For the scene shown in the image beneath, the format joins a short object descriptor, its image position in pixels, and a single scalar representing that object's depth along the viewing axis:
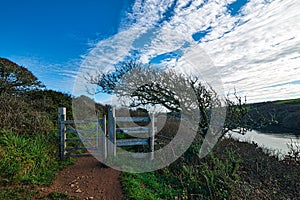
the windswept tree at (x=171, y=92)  8.26
